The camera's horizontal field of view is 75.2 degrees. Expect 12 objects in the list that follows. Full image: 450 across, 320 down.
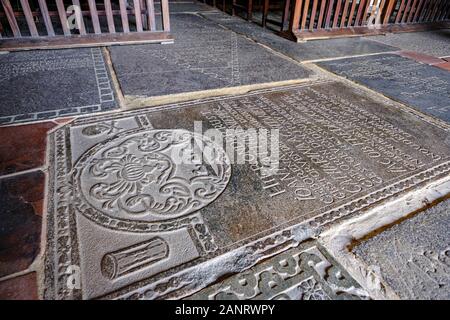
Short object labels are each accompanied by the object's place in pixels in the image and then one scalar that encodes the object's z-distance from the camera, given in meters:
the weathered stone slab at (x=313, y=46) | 3.48
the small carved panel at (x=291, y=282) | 0.96
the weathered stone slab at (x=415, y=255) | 1.00
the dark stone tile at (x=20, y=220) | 1.02
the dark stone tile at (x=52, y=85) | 1.93
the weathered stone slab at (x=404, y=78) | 2.37
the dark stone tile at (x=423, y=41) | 3.95
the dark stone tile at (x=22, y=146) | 1.45
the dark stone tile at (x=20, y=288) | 0.91
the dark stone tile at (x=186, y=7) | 5.97
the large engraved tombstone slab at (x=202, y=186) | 1.03
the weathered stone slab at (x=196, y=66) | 2.42
